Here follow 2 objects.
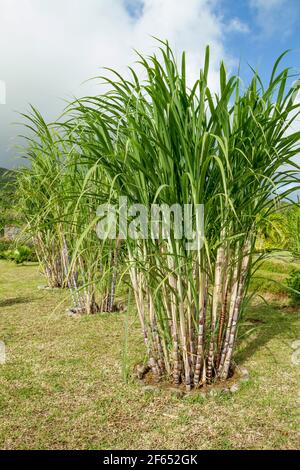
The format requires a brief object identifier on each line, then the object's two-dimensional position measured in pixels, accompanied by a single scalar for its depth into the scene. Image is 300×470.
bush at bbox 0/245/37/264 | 8.72
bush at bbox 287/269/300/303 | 4.56
